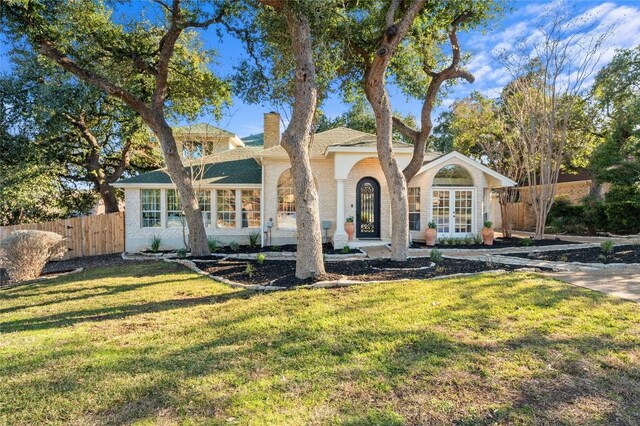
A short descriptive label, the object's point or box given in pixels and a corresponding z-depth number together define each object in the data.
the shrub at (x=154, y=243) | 13.34
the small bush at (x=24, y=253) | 8.91
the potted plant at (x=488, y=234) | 13.24
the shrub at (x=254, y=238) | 13.75
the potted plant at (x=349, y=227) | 13.26
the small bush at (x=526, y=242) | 12.67
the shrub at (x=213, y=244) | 12.60
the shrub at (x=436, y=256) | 9.12
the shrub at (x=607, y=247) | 9.90
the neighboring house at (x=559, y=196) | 20.84
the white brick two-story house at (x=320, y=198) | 13.88
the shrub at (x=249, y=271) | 7.91
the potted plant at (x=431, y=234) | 13.23
